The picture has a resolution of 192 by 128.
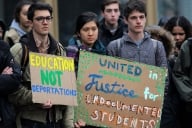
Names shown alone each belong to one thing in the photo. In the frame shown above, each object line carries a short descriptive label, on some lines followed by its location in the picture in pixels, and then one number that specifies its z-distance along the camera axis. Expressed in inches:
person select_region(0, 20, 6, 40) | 475.5
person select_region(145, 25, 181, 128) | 419.8
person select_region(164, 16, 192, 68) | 461.0
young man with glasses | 382.4
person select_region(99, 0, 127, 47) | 472.9
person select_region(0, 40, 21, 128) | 372.1
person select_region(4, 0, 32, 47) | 471.7
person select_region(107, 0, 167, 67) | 417.7
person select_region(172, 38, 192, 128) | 412.6
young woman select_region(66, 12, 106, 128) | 420.6
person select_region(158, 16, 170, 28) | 511.7
